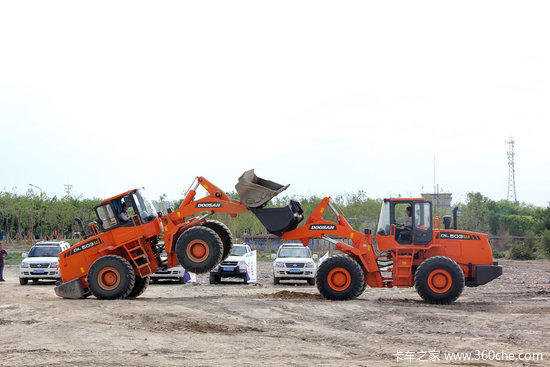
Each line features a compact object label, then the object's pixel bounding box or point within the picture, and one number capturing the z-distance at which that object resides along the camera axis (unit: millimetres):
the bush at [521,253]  48156
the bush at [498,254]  50678
